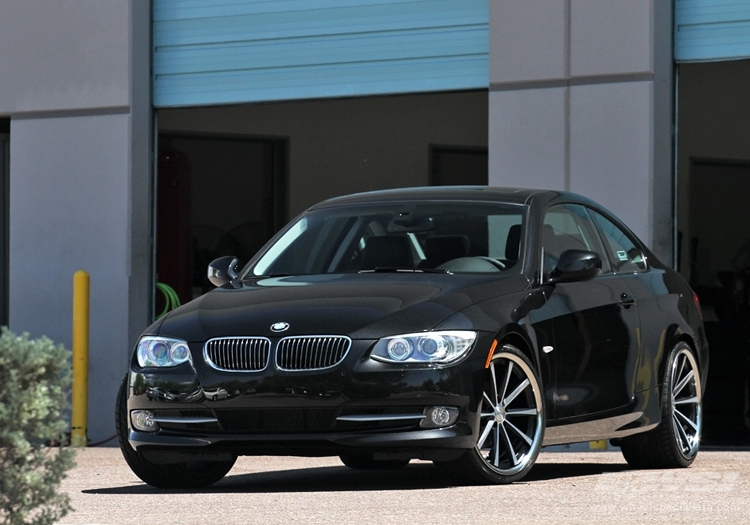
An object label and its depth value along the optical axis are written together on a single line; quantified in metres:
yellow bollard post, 29.36
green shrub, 9.80
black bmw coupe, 15.48
